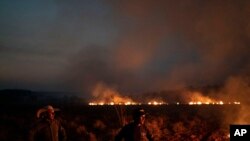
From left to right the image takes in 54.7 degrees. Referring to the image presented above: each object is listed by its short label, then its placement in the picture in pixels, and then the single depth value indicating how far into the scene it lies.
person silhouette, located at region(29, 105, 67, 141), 5.88
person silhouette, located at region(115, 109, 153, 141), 5.28
